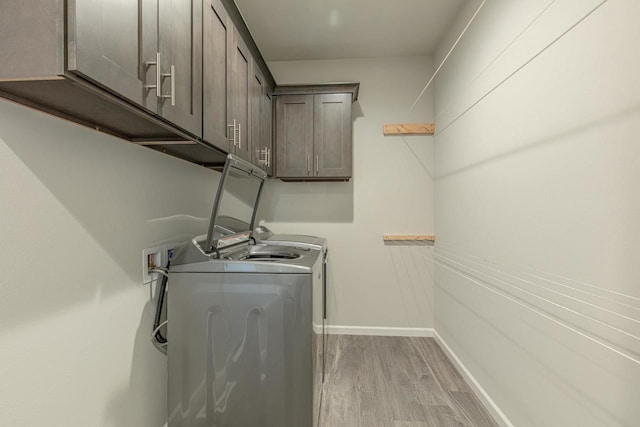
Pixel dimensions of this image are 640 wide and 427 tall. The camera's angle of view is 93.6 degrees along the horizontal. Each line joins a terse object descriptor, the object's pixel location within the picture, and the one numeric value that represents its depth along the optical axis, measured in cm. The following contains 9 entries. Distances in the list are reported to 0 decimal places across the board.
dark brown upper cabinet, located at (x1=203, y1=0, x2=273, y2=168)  139
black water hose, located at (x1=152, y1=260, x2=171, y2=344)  150
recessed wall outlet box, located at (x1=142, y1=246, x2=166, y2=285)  145
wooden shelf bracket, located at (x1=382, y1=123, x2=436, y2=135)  308
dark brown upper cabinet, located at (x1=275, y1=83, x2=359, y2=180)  288
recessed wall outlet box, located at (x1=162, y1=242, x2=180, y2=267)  158
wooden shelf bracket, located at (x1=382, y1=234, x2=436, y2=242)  307
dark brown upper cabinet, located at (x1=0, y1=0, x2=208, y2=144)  68
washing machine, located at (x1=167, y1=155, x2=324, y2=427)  135
